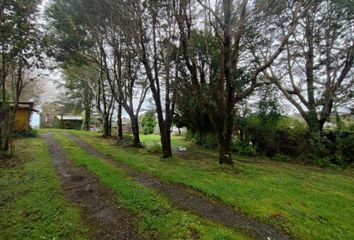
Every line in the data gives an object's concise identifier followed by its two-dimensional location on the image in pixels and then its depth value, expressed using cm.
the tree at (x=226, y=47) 816
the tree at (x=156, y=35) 1064
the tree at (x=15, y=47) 728
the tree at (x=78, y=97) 3138
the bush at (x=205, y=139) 1725
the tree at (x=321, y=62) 1239
